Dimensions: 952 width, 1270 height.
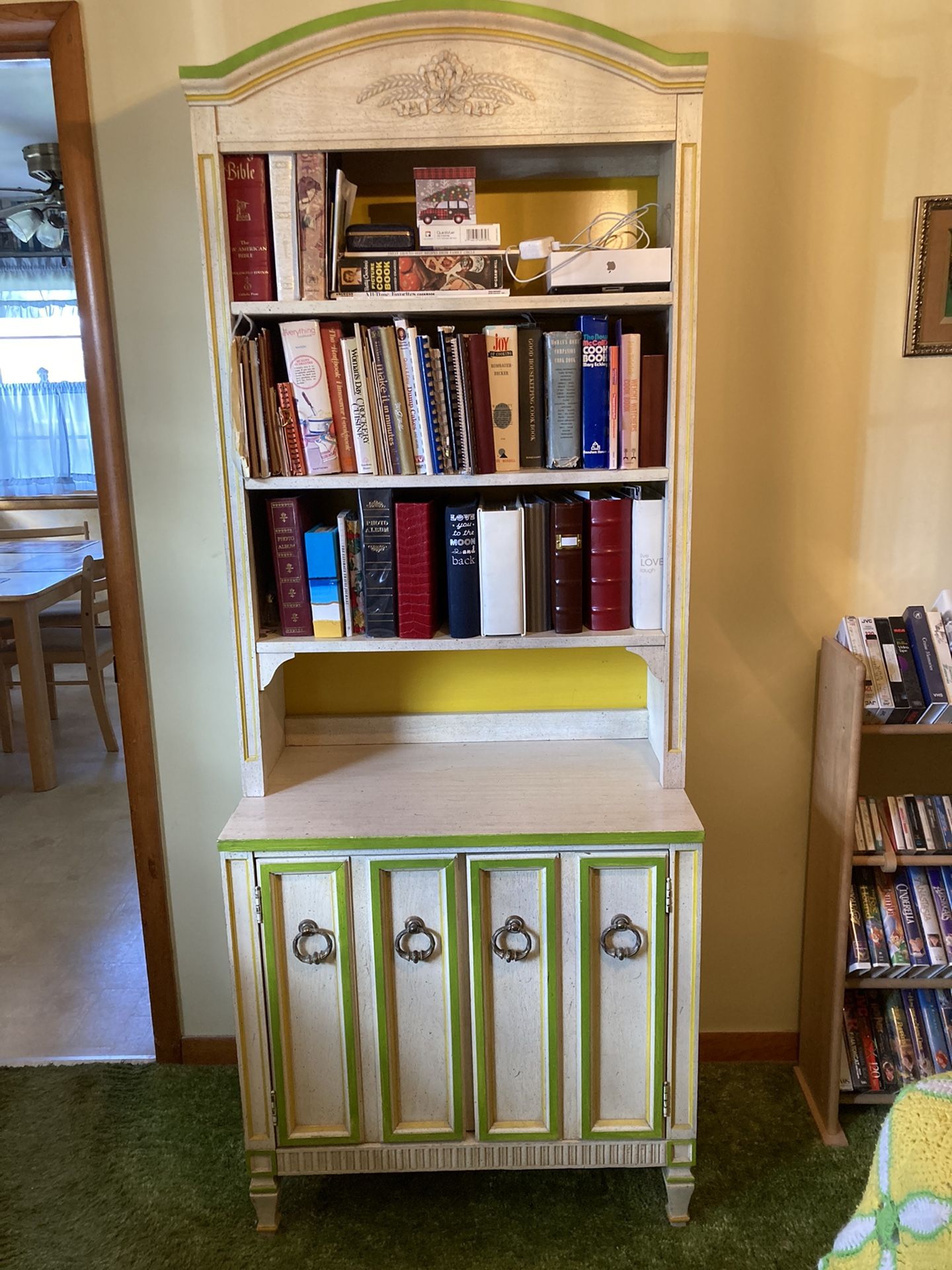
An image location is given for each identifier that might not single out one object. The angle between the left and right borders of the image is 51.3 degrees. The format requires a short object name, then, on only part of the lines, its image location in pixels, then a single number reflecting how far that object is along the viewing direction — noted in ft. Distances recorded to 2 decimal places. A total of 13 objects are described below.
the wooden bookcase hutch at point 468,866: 5.31
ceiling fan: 14.12
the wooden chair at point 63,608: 14.40
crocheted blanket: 3.42
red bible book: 5.43
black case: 5.57
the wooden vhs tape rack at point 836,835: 6.35
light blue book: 5.90
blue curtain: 20.97
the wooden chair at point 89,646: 13.73
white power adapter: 5.55
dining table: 12.74
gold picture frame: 6.28
